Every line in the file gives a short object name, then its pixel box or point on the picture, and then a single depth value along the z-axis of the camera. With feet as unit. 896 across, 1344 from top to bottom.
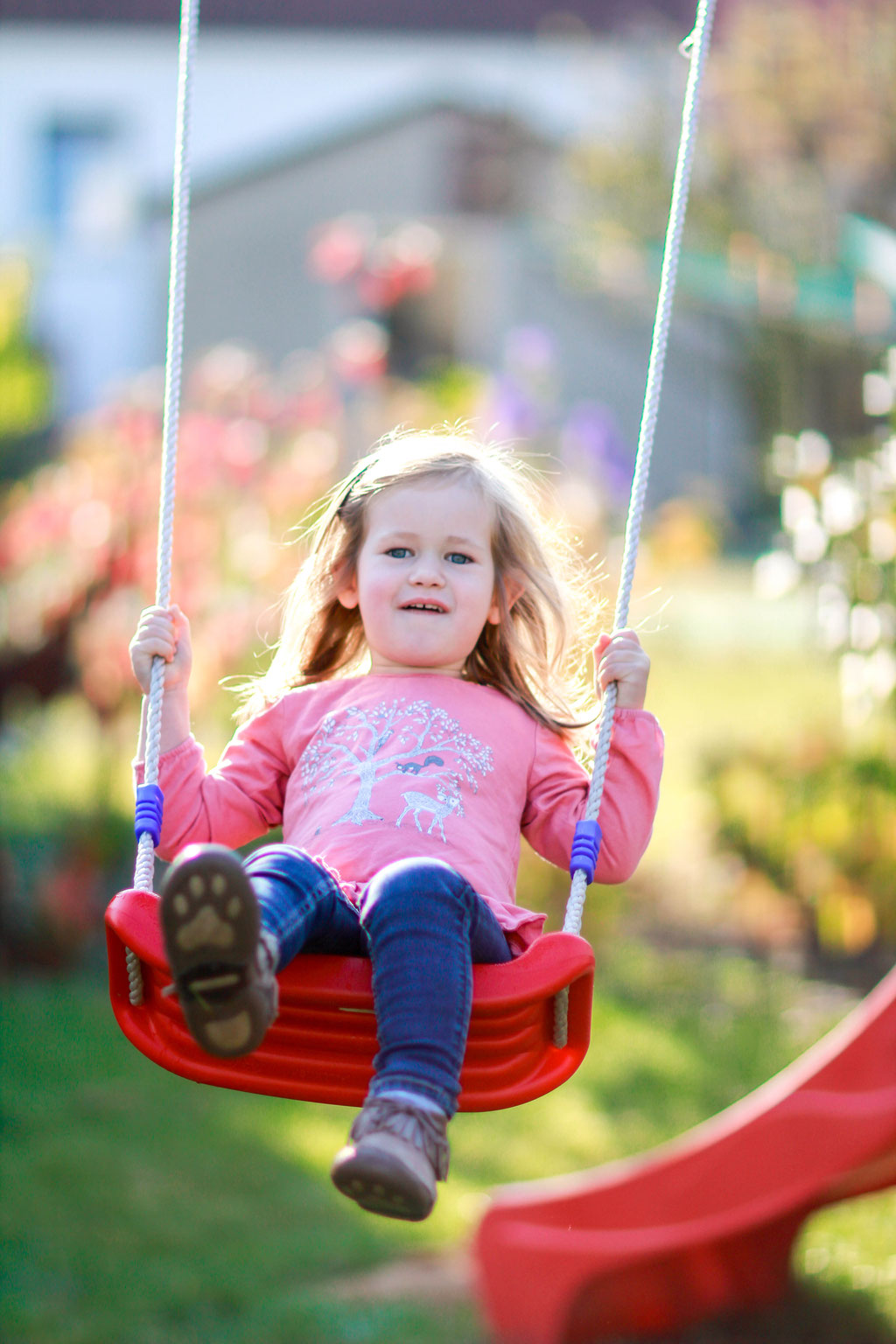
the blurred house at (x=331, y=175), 125.66
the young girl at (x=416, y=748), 12.96
